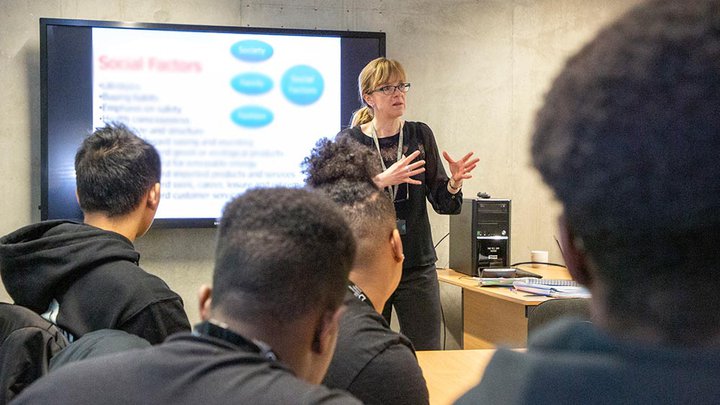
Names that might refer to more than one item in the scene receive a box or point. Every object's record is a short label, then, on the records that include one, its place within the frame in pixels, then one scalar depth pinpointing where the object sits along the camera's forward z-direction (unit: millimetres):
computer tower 3762
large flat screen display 3754
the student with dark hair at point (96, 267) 1595
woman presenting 2924
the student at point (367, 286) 1280
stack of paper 3050
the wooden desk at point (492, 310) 3141
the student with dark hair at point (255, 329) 766
